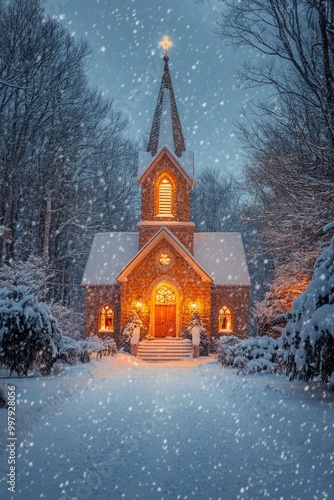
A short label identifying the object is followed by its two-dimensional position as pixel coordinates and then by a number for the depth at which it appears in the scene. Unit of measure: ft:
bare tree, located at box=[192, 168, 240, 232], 133.49
